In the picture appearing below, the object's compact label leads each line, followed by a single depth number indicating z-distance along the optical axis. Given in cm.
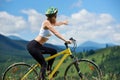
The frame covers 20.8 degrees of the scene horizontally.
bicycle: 1033
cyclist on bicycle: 991
